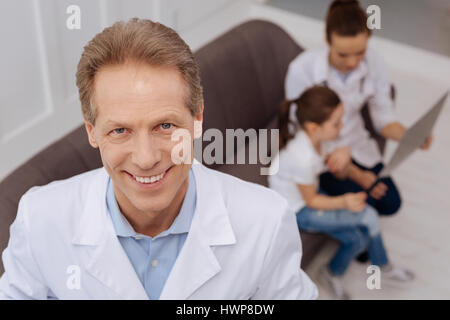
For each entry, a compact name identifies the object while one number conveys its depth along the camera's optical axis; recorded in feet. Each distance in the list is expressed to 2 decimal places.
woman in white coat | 8.23
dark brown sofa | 6.64
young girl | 7.44
